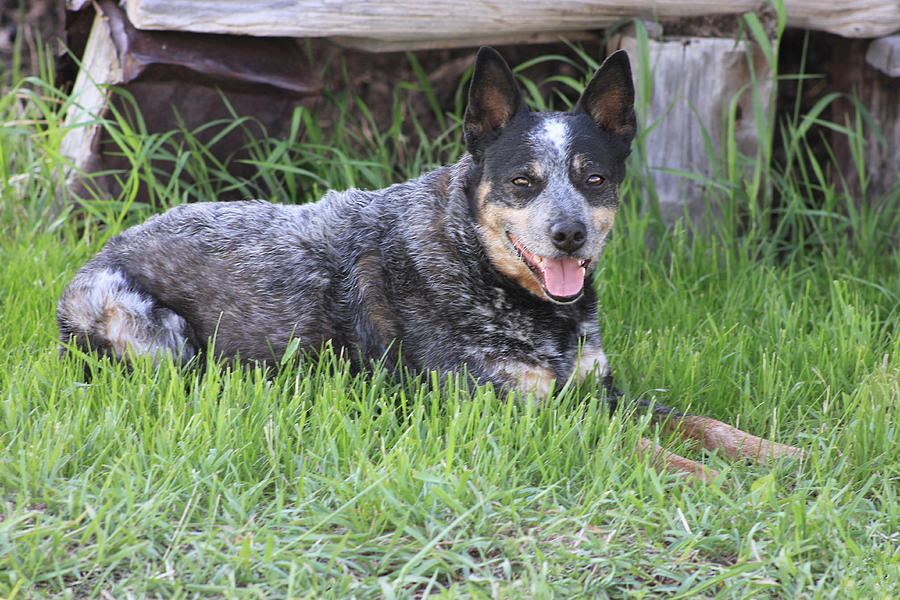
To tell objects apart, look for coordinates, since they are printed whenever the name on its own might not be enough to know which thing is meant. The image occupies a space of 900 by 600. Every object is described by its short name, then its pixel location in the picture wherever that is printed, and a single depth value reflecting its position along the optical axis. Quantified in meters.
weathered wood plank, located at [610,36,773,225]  10.00
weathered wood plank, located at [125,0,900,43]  9.27
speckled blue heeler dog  6.46
